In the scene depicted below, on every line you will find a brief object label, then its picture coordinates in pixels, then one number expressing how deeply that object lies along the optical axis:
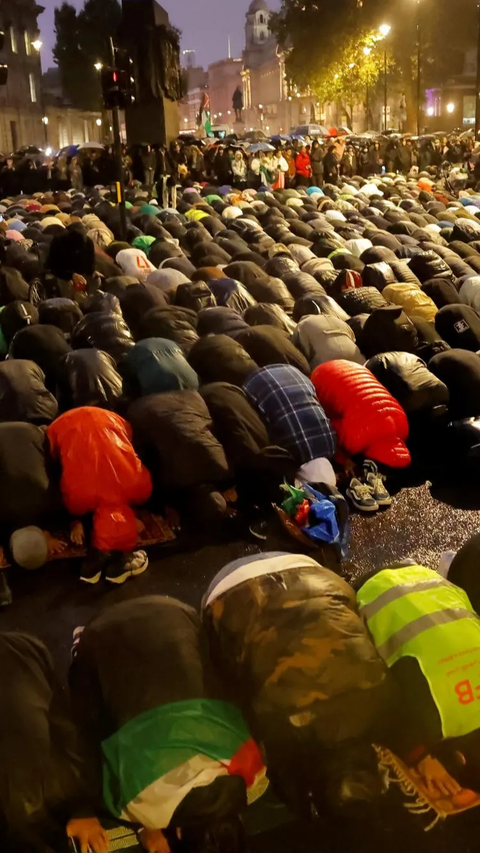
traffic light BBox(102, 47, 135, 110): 11.89
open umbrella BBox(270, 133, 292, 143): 29.58
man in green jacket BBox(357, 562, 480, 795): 3.12
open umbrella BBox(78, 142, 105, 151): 22.53
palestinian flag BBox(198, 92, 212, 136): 33.97
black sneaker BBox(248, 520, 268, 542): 5.42
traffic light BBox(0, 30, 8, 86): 11.28
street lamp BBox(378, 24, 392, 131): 37.12
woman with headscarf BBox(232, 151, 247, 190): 21.22
